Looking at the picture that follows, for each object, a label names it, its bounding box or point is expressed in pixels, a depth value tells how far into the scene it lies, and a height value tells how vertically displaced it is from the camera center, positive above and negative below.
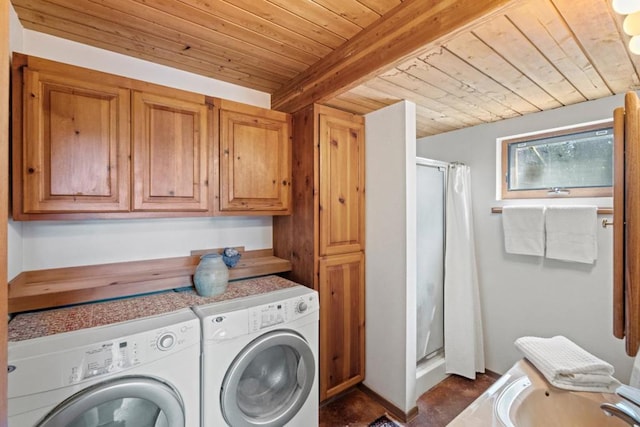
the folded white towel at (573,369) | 1.02 -0.61
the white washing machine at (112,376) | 0.91 -0.62
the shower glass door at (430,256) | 2.16 -0.37
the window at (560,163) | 1.87 +0.38
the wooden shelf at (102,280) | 1.24 -0.36
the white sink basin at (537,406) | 0.90 -0.69
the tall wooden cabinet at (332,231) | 1.85 -0.13
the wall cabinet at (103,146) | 1.23 +0.35
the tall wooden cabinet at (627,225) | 0.80 -0.04
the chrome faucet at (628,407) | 0.71 -0.54
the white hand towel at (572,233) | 1.77 -0.14
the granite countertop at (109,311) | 1.11 -0.48
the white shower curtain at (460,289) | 2.23 -0.66
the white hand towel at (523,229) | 2.01 -0.13
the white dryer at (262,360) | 1.26 -0.77
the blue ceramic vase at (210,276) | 1.54 -0.37
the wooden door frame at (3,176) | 0.45 +0.07
